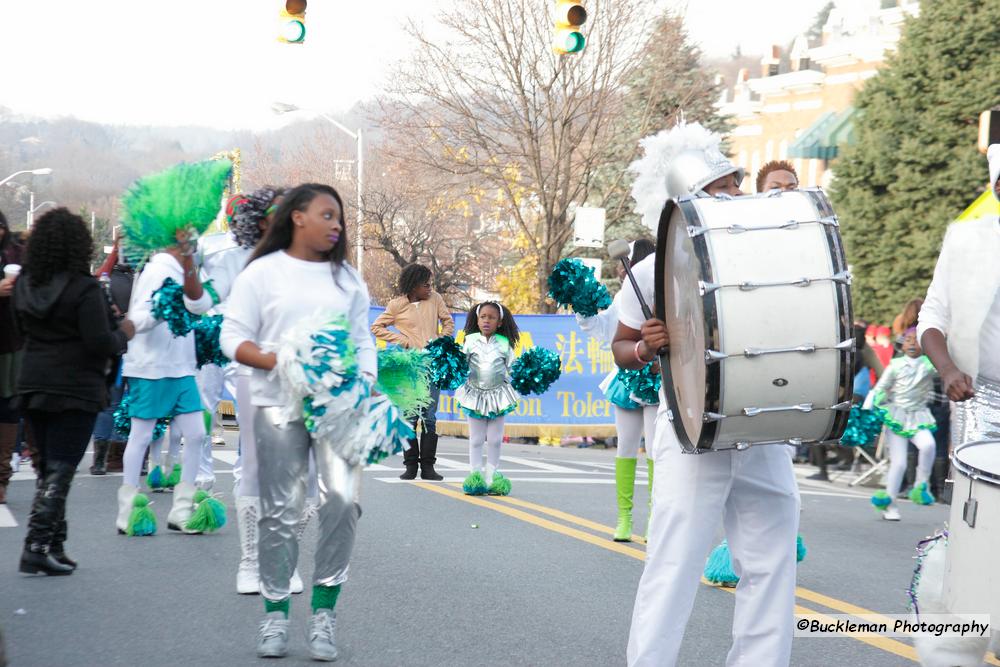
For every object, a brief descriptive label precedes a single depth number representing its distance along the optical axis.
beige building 44.59
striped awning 43.56
